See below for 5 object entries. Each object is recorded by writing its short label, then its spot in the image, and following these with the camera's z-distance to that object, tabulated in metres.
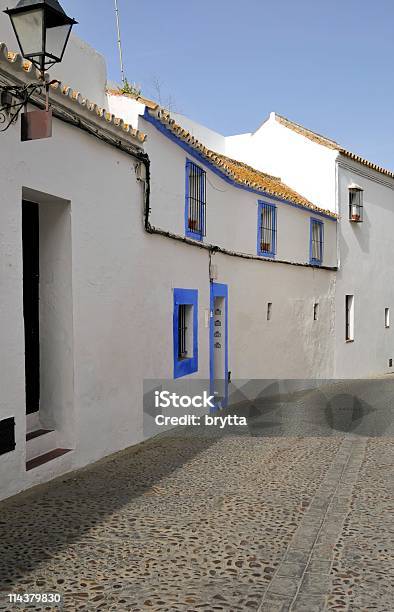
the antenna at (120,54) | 11.39
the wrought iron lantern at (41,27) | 4.50
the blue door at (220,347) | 10.95
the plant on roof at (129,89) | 9.62
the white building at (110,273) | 5.43
